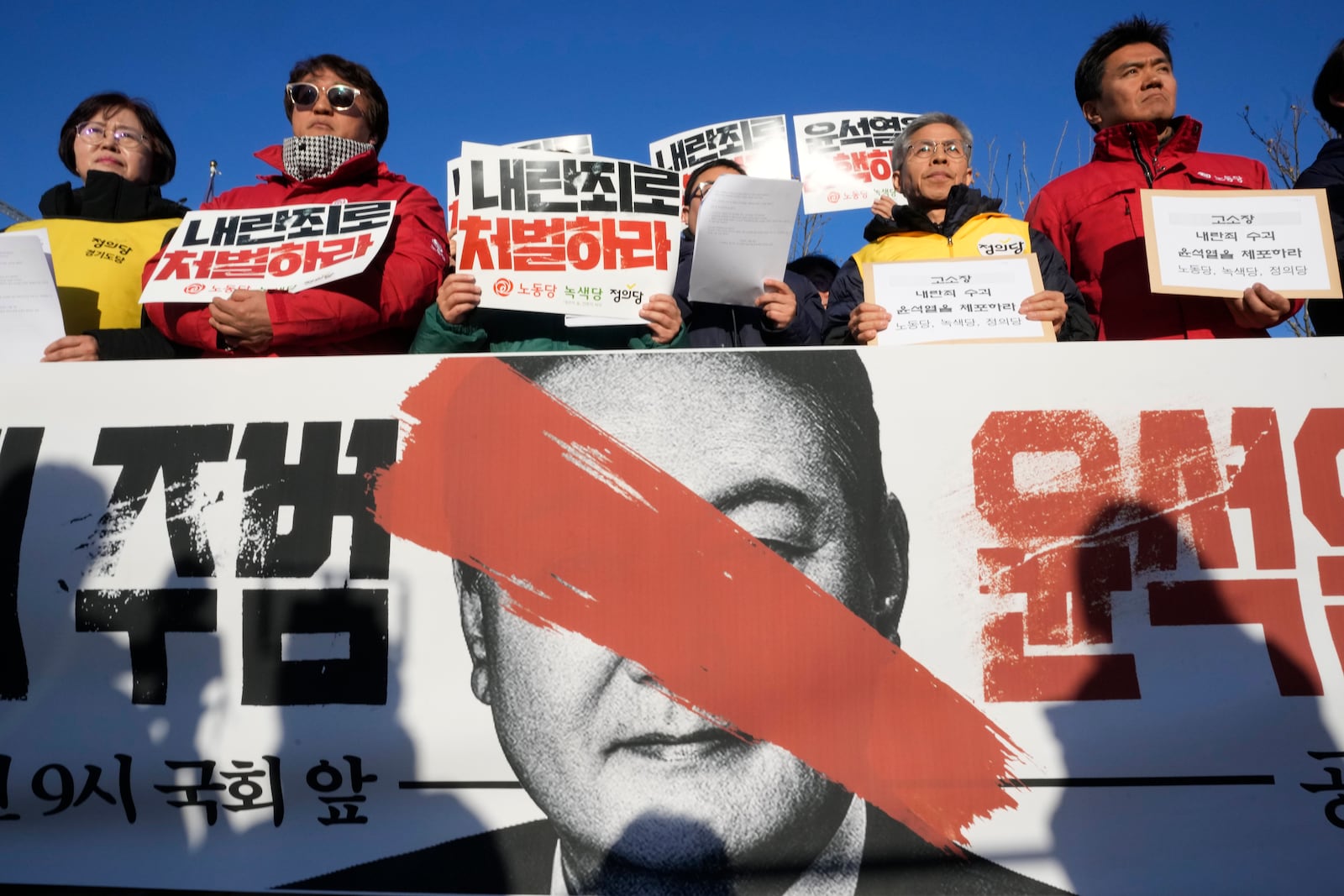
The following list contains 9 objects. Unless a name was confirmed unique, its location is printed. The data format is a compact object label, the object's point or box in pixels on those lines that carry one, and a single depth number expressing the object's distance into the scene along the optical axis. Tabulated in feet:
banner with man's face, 7.23
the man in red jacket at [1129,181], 10.03
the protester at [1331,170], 10.05
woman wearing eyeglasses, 9.94
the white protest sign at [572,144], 18.08
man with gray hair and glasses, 9.14
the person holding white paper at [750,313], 9.98
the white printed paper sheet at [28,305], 8.96
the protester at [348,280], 9.18
